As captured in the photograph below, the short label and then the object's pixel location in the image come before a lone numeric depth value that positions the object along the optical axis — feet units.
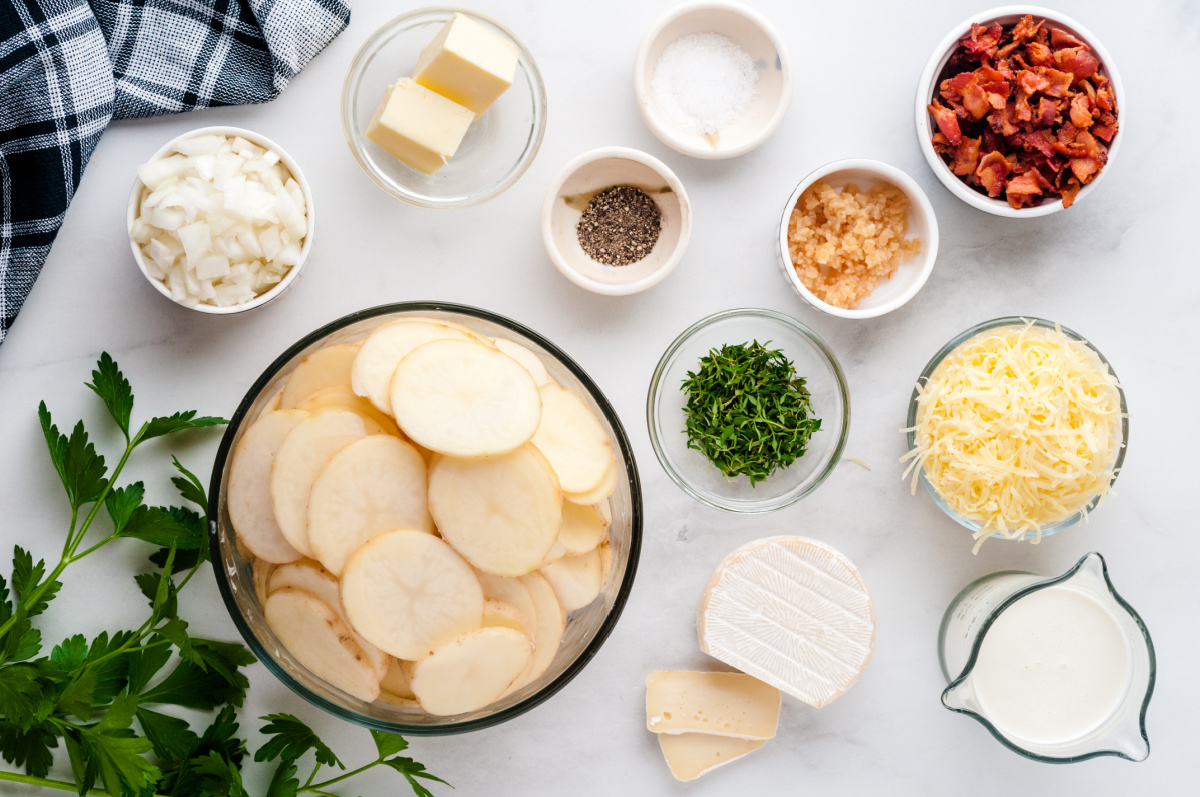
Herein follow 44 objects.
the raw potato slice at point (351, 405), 2.18
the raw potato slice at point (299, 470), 2.11
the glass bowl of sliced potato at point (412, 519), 2.11
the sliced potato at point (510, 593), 2.19
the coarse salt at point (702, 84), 2.60
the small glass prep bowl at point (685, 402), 2.57
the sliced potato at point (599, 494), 2.18
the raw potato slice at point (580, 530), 2.21
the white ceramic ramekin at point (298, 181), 2.46
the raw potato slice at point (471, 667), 2.13
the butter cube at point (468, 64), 2.43
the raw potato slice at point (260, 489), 2.16
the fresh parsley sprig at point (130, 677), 2.35
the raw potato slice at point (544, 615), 2.21
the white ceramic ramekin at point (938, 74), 2.52
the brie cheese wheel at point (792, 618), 2.56
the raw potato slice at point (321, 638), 2.15
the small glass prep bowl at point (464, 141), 2.55
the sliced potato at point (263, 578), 2.21
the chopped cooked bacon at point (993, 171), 2.52
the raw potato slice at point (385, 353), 2.15
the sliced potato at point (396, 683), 2.23
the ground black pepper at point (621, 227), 2.60
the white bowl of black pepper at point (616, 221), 2.58
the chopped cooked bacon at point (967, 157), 2.52
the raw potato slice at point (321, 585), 2.16
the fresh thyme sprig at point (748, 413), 2.52
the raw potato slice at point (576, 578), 2.23
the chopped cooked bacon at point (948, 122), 2.51
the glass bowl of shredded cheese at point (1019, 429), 2.45
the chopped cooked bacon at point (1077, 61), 2.50
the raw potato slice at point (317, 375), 2.22
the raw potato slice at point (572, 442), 2.19
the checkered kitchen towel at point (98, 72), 2.48
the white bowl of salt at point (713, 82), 2.57
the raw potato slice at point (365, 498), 2.10
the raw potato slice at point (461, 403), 2.11
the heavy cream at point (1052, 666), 2.56
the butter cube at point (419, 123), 2.46
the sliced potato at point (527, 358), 2.26
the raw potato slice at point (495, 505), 2.12
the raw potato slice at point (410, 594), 2.11
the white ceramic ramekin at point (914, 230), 2.55
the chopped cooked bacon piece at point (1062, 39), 2.52
